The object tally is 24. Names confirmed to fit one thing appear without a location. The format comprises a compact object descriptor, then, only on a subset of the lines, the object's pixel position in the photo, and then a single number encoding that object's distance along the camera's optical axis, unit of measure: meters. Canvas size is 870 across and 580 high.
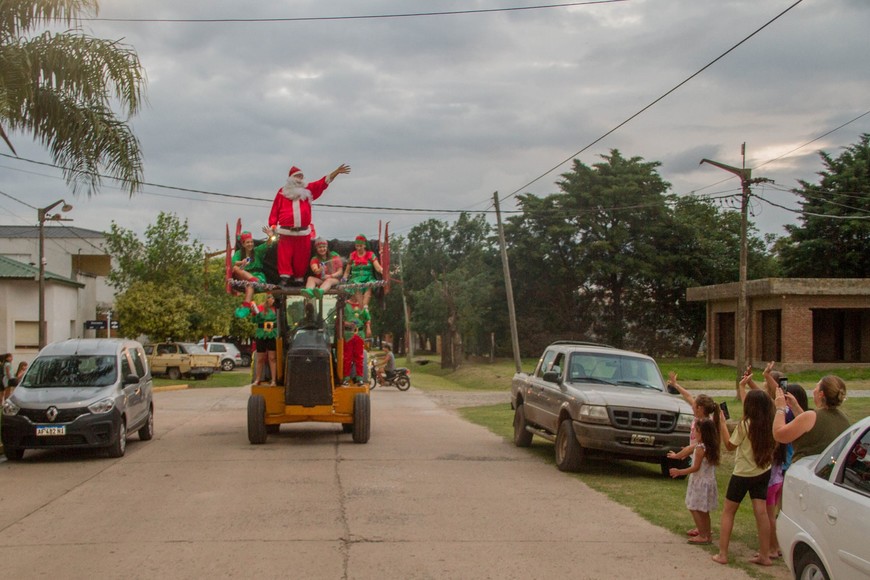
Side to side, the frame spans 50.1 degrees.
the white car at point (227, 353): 55.88
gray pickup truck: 12.66
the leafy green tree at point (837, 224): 46.94
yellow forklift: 16.30
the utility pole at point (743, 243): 26.16
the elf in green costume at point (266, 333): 16.91
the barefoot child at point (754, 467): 7.84
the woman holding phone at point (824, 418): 7.80
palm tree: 14.80
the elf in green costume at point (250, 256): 16.25
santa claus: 16.25
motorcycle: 37.44
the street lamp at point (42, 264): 31.16
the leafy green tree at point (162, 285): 45.62
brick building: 39.00
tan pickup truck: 44.25
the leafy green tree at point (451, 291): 57.72
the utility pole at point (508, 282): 36.66
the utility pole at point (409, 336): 70.94
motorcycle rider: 37.59
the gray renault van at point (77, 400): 14.01
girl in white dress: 8.63
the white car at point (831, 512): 5.35
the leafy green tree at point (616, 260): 55.75
